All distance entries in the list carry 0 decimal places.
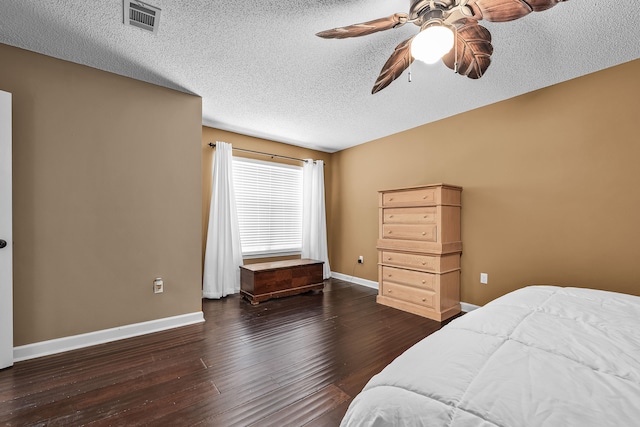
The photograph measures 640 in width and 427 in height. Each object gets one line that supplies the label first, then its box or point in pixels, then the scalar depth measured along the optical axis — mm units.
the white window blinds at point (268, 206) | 4406
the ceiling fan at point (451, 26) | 1420
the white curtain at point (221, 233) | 3922
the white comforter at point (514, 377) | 688
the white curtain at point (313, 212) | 5035
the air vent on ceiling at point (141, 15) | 1790
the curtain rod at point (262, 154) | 4083
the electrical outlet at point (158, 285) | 2822
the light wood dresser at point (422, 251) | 3193
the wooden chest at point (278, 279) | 3705
